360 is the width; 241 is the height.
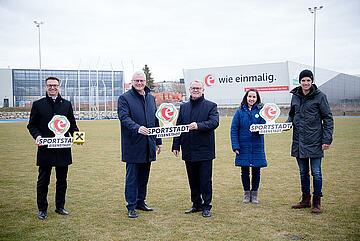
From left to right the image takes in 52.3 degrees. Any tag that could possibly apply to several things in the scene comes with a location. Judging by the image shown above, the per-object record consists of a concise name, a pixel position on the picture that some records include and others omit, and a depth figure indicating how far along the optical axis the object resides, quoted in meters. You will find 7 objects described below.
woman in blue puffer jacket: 6.10
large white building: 47.25
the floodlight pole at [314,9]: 40.10
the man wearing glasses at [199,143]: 5.57
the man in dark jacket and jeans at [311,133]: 5.62
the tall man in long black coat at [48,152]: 5.43
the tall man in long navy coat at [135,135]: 5.54
